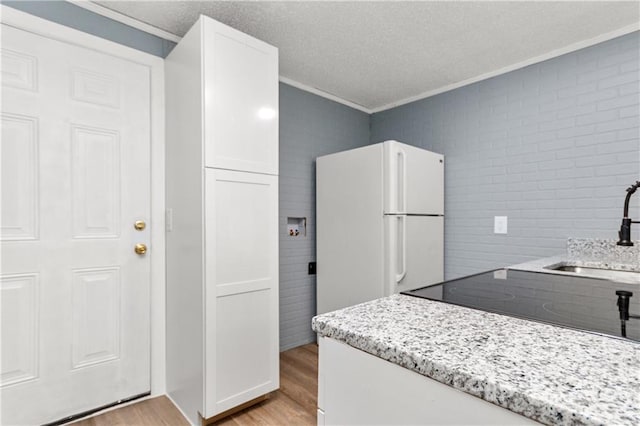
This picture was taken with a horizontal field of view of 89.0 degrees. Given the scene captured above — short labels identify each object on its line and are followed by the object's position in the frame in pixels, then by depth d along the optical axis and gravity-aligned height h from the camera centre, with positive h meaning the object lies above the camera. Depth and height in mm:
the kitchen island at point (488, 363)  416 -239
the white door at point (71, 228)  1554 -79
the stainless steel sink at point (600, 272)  1553 -313
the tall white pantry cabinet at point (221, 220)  1663 -38
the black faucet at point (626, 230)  1282 -76
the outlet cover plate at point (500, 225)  2454 -99
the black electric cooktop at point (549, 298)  708 -243
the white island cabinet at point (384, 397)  491 -326
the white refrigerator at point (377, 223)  2354 -80
